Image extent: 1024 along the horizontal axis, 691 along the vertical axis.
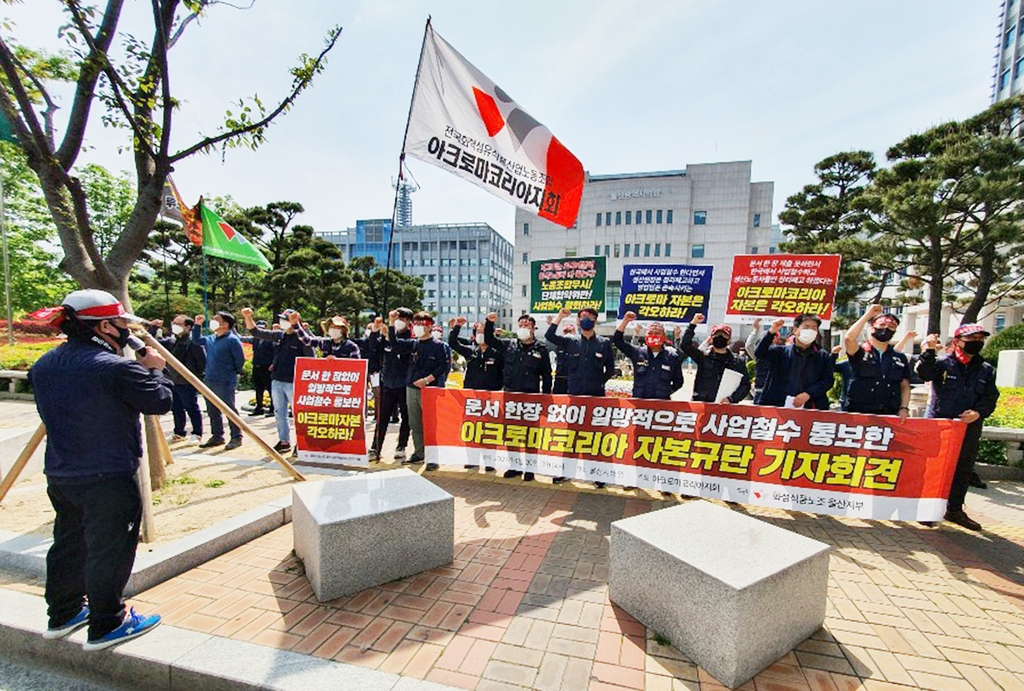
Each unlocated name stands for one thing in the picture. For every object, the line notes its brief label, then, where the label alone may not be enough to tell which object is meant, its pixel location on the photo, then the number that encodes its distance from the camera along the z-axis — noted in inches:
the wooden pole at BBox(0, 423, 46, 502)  148.4
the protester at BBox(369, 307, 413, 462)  270.8
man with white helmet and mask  99.7
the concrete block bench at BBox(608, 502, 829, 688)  96.3
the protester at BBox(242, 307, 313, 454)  275.1
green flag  369.7
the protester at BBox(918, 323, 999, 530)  189.9
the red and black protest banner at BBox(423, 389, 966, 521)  177.9
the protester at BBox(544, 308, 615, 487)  235.0
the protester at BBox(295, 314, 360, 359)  283.6
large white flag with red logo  206.4
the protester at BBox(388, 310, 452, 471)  258.5
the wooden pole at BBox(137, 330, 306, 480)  167.8
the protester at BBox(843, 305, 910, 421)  202.5
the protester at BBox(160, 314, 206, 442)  291.7
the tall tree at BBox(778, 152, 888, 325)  885.8
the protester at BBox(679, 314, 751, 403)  239.1
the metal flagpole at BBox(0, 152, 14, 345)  759.7
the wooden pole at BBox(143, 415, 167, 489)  196.5
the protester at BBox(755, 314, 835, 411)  212.7
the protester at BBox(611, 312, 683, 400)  239.6
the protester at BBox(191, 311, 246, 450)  279.7
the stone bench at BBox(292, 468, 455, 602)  124.1
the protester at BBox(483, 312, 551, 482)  246.8
